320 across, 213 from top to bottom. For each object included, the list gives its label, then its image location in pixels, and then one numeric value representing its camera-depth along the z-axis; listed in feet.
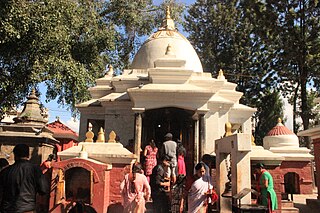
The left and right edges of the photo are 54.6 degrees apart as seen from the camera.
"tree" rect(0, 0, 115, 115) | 33.99
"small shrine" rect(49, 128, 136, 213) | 23.95
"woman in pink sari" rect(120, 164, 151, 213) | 19.74
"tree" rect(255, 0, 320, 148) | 66.49
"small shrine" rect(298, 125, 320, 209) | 36.99
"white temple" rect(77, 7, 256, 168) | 35.37
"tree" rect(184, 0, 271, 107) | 90.84
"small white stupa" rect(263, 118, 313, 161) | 48.47
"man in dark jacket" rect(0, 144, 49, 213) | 13.17
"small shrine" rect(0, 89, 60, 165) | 37.76
